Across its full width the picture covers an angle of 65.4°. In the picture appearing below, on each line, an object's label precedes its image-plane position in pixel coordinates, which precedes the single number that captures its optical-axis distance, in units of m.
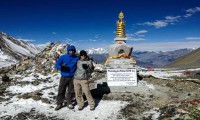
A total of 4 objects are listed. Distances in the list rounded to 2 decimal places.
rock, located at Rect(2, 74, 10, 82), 11.70
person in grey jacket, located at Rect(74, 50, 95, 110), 6.51
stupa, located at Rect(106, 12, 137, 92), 8.95
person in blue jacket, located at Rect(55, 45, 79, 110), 6.50
